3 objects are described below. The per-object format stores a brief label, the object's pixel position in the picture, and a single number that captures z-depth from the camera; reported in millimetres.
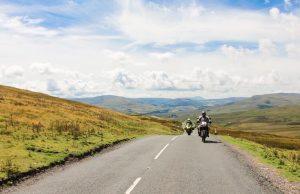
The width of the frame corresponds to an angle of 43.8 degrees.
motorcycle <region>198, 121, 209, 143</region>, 34416
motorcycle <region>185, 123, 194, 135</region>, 51125
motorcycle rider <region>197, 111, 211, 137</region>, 34338
